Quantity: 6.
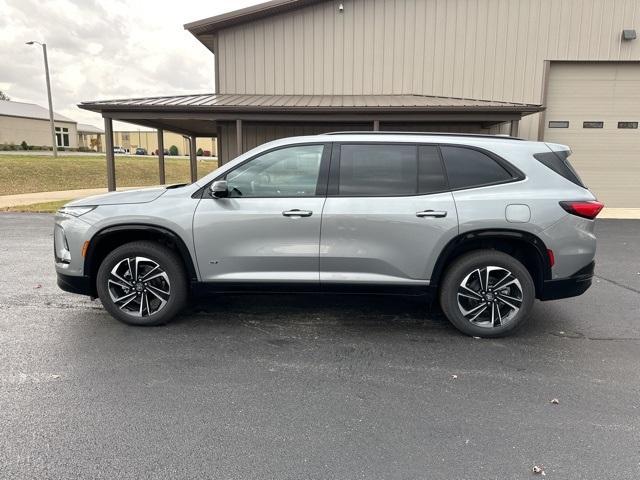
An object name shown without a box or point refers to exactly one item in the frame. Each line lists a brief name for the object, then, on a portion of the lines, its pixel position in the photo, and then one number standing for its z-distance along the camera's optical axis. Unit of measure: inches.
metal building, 512.4
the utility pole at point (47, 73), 1115.9
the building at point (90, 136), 3129.9
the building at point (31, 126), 2146.3
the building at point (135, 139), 3757.4
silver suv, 164.4
